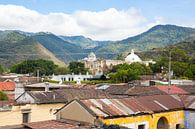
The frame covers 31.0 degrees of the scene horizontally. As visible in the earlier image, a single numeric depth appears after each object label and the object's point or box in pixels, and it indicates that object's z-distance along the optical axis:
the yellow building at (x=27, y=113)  23.23
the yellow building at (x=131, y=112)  19.48
